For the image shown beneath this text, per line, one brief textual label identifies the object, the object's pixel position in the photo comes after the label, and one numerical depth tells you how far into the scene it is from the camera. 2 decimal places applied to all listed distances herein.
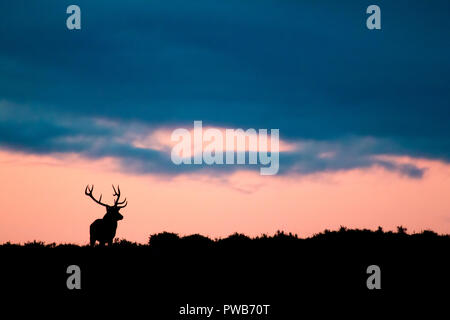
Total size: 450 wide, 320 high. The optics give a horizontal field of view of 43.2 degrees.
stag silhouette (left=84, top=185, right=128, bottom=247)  24.92
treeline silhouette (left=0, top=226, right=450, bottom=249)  18.41
